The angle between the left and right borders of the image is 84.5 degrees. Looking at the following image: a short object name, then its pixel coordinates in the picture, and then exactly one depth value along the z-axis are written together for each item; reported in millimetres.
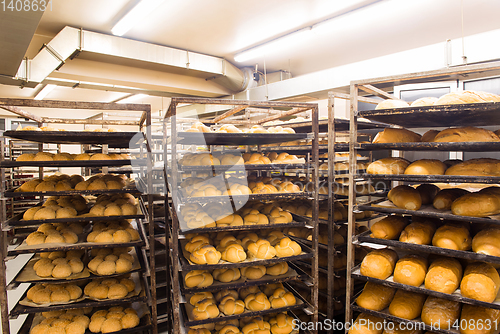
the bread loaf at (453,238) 1626
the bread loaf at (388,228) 1859
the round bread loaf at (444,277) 1588
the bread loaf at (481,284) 1469
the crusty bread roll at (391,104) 1815
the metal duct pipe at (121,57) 3910
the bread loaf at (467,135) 1574
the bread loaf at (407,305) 1701
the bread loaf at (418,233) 1742
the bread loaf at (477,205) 1580
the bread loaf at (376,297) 1828
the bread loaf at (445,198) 1783
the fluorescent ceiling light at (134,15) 3217
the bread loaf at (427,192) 1949
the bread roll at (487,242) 1508
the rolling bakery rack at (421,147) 1505
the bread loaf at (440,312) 1599
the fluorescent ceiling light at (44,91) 6602
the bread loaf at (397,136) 1848
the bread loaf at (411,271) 1685
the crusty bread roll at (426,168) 1714
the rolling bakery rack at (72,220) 1921
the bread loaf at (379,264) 1797
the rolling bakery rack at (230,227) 1835
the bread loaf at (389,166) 1830
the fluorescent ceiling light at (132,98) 7810
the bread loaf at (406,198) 1771
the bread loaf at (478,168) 1582
